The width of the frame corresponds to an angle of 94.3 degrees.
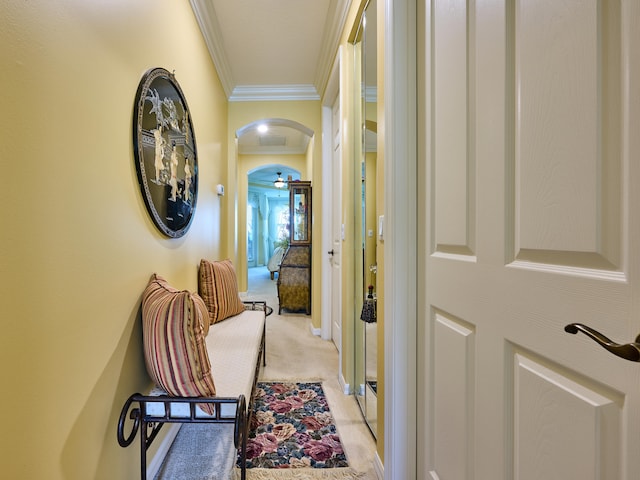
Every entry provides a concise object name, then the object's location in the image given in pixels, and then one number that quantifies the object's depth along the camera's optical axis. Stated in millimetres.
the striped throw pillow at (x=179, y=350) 1109
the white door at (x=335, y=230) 2725
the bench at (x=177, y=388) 1114
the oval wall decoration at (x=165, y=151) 1297
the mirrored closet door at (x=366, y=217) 1691
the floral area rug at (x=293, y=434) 1458
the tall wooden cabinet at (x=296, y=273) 4238
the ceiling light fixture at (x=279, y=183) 6288
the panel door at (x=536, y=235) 494
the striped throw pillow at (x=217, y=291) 2186
